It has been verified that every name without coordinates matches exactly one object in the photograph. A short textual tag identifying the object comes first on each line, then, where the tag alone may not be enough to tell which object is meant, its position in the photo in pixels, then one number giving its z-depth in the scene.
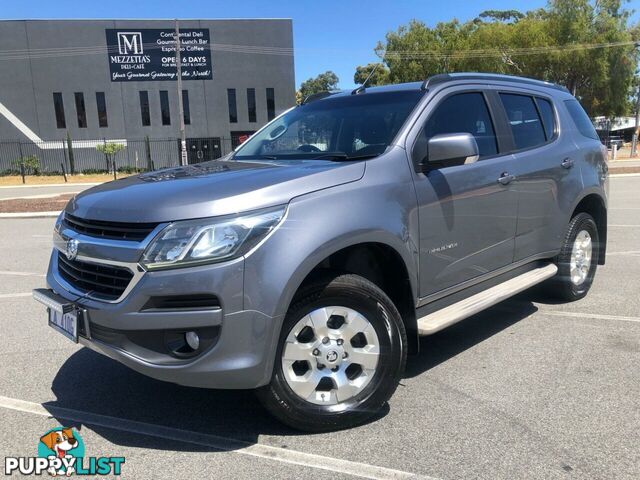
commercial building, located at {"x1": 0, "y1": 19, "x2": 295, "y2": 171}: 39.75
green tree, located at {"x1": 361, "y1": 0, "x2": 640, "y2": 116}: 36.72
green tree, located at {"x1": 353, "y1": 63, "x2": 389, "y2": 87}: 45.12
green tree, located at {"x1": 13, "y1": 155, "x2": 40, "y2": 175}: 38.81
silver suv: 2.58
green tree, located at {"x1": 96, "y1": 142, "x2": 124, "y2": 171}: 37.66
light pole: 28.29
